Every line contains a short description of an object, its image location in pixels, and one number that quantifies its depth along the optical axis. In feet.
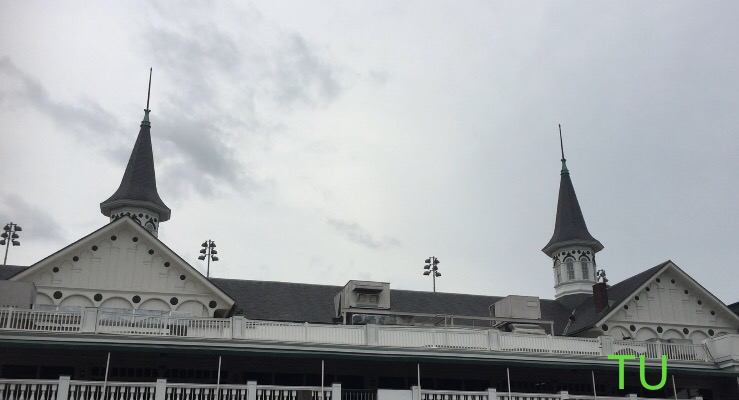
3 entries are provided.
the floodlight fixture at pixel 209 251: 221.05
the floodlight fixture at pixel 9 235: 212.43
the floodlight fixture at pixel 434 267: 241.90
